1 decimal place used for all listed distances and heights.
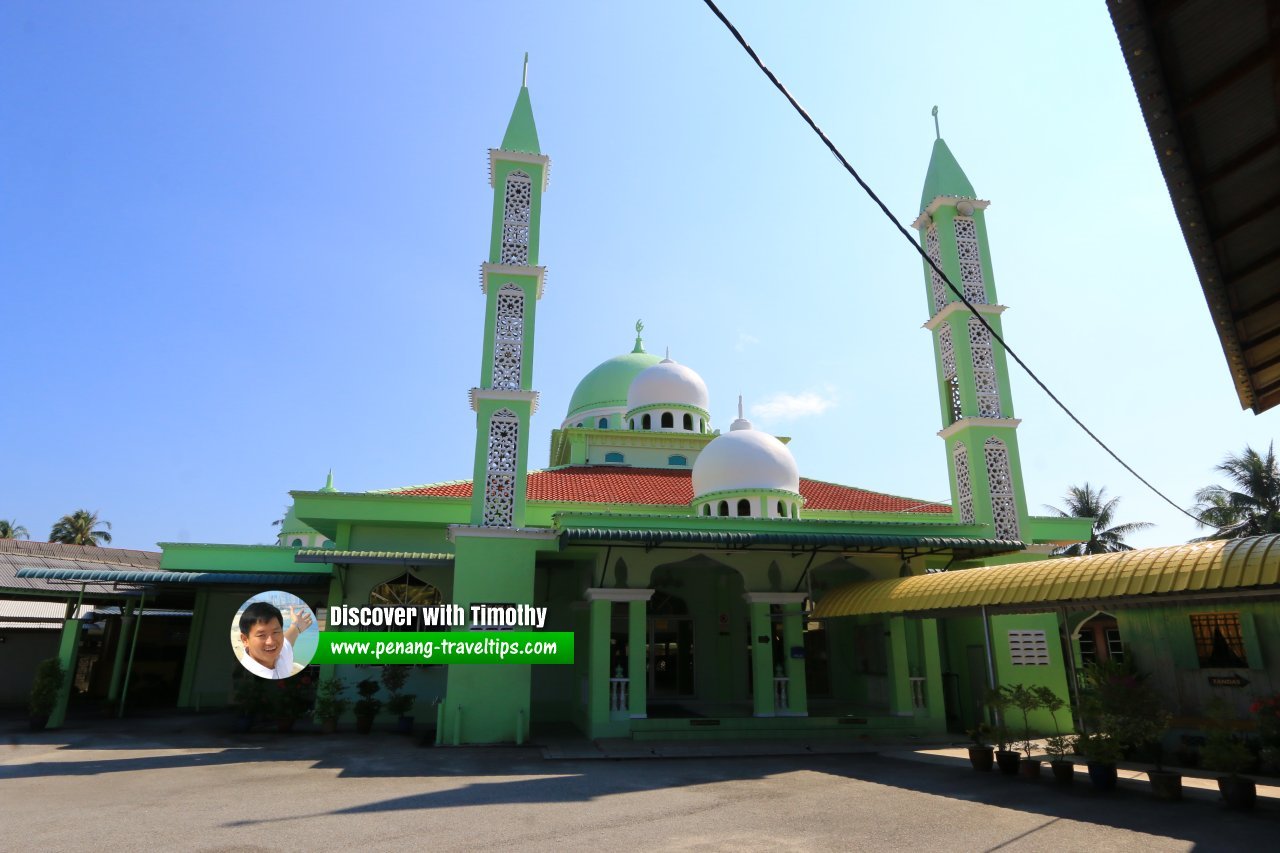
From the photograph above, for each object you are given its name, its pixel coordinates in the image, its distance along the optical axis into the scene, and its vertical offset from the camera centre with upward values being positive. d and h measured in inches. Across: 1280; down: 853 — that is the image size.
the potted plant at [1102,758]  352.2 -50.0
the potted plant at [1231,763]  305.3 -45.8
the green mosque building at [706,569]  542.3 +61.4
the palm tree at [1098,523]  1448.1 +242.7
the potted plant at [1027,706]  391.1 -30.1
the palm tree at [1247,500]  1141.1 +228.7
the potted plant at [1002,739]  401.7 -47.5
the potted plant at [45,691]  571.5 -38.6
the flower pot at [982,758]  414.6 -59.3
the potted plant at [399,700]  598.5 -44.7
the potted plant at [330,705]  589.3 -48.3
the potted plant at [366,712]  599.8 -54.9
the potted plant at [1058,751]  373.1 -52.9
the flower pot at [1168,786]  328.2 -58.0
